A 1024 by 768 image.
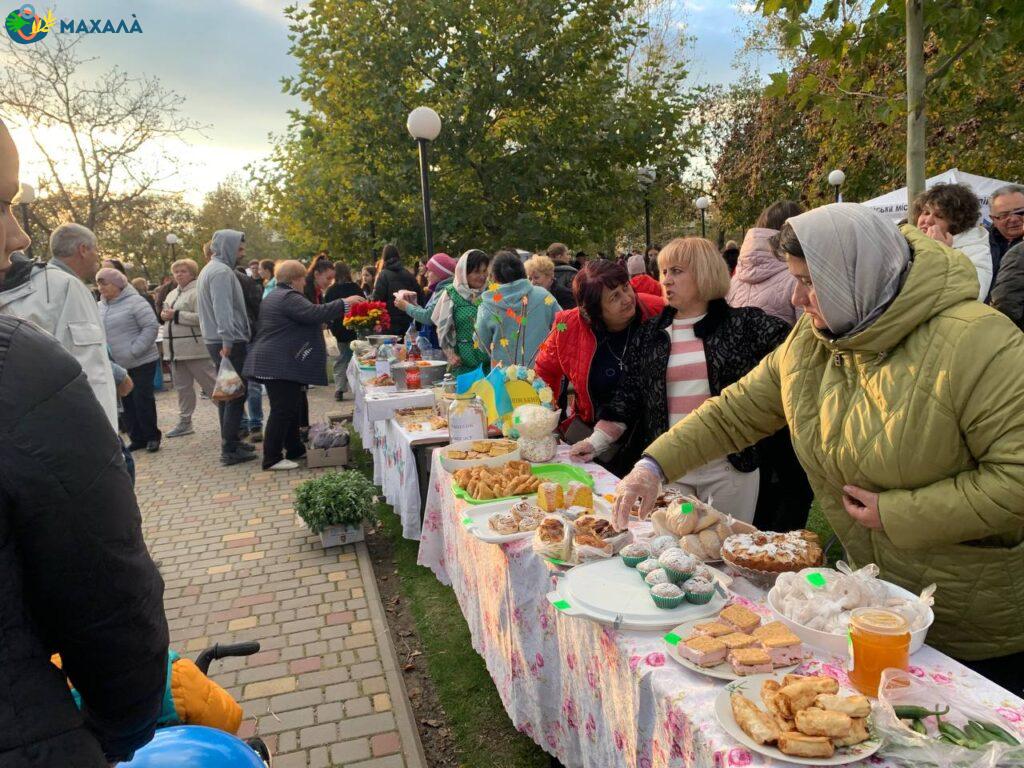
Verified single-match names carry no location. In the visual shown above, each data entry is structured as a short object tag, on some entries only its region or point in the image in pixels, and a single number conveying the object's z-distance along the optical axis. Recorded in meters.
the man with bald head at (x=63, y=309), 3.27
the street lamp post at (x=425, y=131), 7.46
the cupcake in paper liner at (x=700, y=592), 1.69
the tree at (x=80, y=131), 15.42
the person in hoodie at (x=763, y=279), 3.78
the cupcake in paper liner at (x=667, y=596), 1.69
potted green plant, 4.83
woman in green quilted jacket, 1.48
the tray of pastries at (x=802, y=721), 1.15
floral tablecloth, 1.36
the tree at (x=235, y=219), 34.84
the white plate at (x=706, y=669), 1.41
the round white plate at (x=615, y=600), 1.66
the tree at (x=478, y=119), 10.42
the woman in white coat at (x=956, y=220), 3.84
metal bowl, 5.37
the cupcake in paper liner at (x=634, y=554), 1.93
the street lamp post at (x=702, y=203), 20.56
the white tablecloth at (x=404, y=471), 4.16
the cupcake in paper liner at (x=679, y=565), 1.75
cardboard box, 6.91
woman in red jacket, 3.31
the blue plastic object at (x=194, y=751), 1.42
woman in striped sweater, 2.86
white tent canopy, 8.95
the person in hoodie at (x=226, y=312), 6.97
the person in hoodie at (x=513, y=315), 4.85
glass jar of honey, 1.31
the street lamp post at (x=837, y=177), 14.80
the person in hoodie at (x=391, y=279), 8.83
